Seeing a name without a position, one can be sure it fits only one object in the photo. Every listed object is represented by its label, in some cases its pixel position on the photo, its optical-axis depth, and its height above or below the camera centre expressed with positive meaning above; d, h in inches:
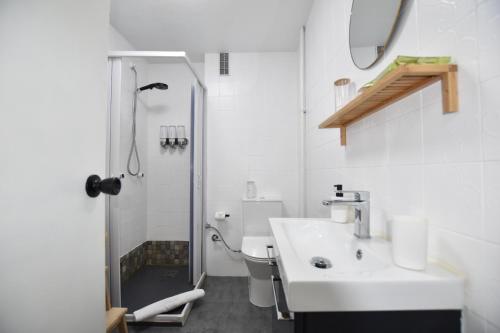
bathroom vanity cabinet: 19.5 -15.1
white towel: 55.3 -40.2
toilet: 63.2 -26.3
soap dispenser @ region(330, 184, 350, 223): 40.4 -9.0
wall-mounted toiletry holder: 91.4 +15.5
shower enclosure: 58.2 -4.7
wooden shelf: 20.5 +10.3
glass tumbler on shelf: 41.6 +16.9
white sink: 19.2 -11.8
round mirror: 30.5 +24.6
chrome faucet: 32.1 -6.4
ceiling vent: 89.0 +47.6
